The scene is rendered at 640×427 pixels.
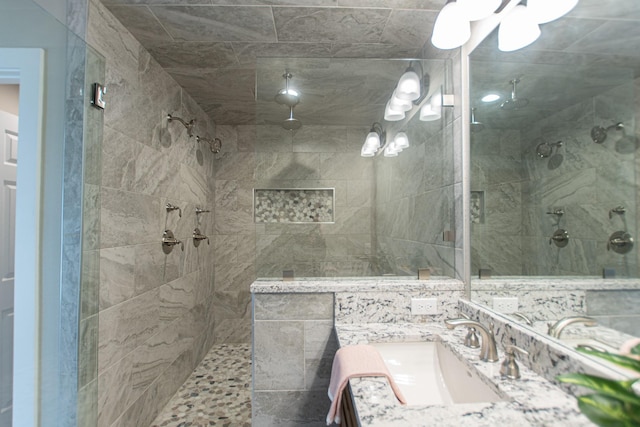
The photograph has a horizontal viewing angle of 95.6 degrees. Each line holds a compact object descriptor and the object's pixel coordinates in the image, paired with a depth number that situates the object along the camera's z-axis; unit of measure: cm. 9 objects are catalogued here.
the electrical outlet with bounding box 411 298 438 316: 151
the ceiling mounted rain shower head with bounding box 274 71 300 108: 178
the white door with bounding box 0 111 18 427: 131
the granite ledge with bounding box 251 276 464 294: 151
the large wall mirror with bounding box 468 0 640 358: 74
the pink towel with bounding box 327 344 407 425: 97
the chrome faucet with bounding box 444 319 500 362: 105
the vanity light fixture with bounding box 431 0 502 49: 120
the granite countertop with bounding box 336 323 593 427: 73
